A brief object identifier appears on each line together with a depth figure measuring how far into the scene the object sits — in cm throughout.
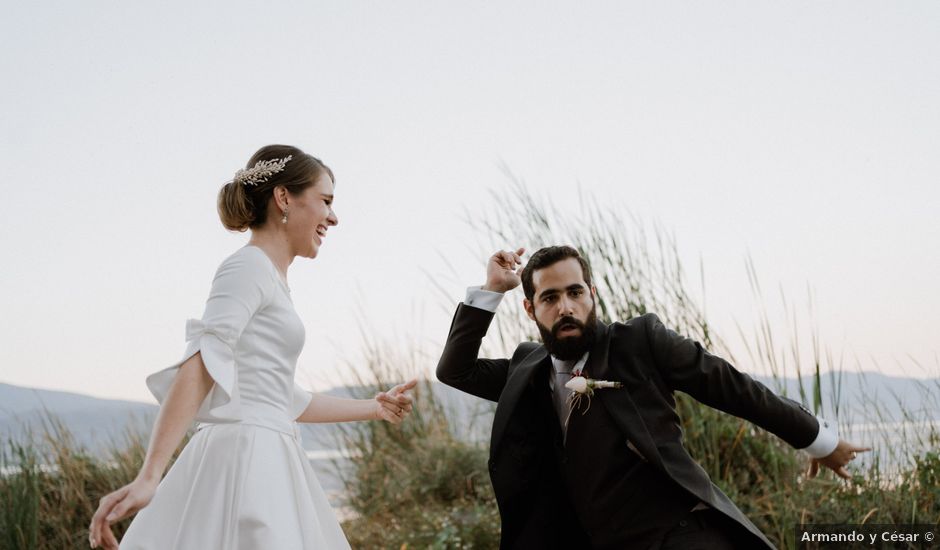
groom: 279
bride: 212
